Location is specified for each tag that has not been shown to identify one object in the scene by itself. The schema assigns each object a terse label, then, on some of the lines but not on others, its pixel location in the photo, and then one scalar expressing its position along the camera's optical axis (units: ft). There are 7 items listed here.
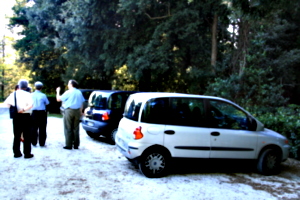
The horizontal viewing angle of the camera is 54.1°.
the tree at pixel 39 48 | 78.94
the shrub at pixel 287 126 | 25.22
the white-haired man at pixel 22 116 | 21.94
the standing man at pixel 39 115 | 26.68
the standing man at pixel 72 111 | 25.38
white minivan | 19.03
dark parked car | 29.01
